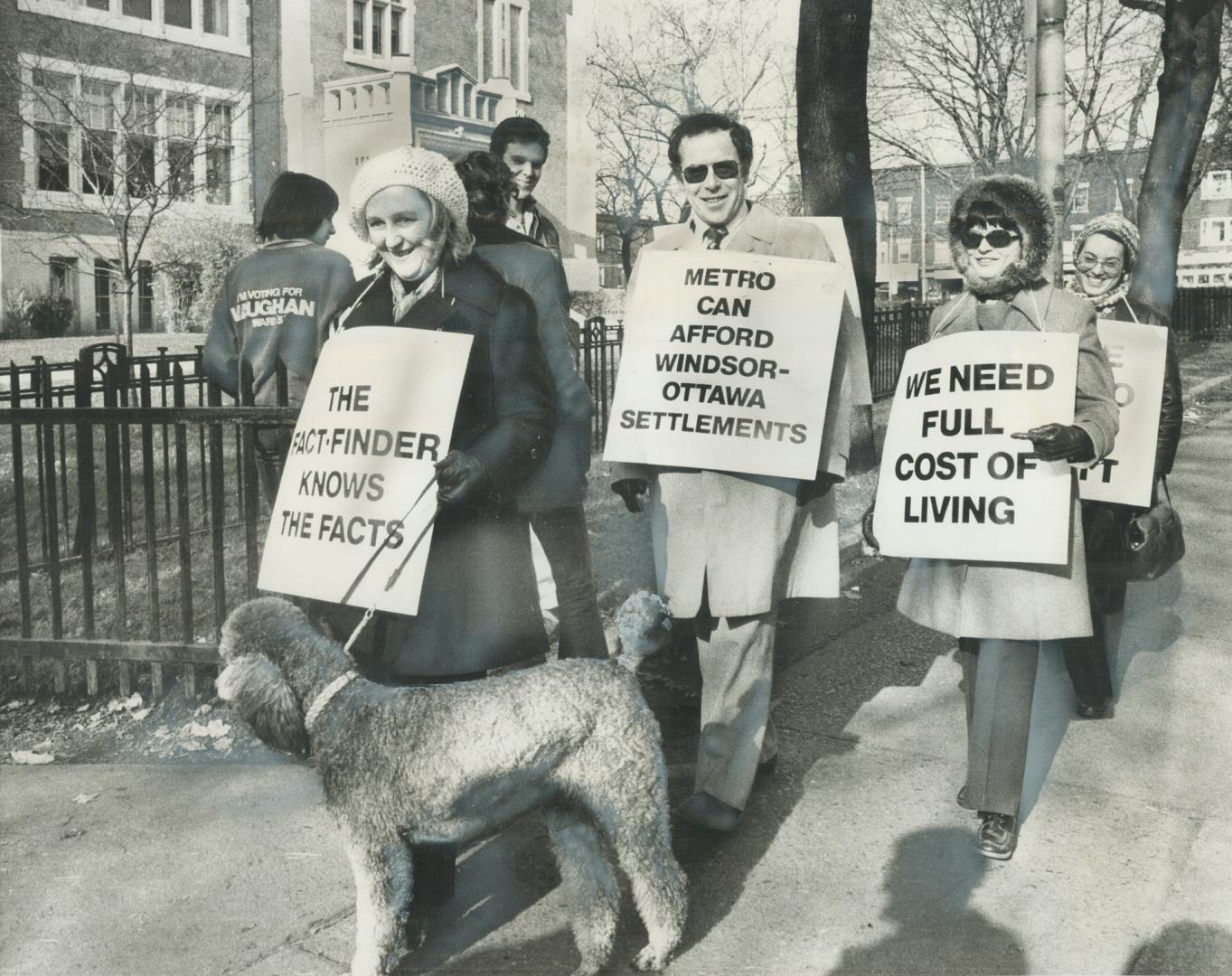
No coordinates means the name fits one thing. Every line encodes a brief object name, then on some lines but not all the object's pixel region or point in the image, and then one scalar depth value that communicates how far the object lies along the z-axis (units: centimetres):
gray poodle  262
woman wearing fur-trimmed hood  354
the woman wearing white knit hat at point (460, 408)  296
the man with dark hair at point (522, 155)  472
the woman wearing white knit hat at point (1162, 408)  462
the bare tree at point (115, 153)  470
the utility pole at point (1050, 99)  766
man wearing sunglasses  366
